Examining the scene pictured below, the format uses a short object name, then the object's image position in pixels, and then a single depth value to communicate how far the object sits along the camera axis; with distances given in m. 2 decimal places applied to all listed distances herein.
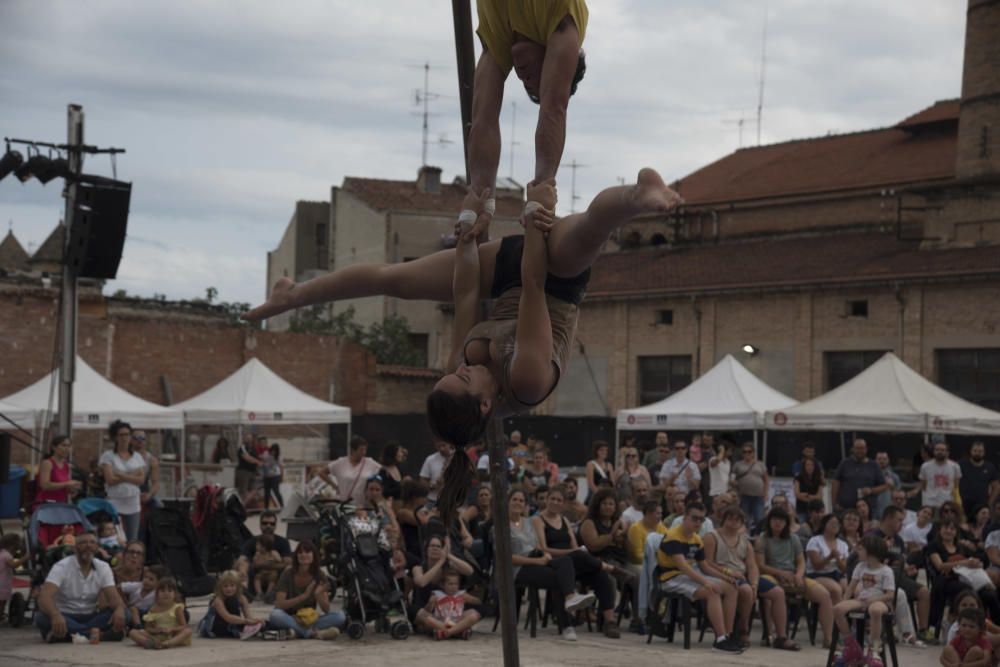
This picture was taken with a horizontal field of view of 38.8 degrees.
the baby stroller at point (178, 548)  12.61
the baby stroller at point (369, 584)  11.41
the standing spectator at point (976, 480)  14.72
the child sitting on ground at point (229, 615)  11.27
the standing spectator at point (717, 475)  15.51
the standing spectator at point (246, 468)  19.50
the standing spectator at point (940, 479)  14.97
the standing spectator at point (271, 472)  19.98
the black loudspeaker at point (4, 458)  12.46
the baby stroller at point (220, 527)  13.70
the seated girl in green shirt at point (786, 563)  11.63
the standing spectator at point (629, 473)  14.52
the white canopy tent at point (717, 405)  19.38
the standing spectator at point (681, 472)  14.98
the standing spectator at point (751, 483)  14.80
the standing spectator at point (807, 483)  15.01
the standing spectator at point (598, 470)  14.69
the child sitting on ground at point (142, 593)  11.05
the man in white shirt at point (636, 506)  12.40
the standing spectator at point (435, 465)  13.57
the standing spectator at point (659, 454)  16.05
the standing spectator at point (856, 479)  14.73
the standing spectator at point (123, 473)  12.47
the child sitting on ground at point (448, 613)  11.37
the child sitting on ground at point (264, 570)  12.95
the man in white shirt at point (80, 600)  10.69
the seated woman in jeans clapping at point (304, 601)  11.34
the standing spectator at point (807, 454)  15.25
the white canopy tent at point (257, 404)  21.11
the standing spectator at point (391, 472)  12.55
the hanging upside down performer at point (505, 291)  4.52
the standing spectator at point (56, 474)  11.78
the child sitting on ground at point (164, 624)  10.70
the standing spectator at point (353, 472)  12.33
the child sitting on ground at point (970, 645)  9.54
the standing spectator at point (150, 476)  13.26
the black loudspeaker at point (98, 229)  12.28
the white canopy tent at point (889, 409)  18.23
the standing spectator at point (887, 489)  14.86
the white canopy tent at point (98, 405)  18.14
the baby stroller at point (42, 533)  11.32
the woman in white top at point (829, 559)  11.65
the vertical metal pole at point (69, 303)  12.53
